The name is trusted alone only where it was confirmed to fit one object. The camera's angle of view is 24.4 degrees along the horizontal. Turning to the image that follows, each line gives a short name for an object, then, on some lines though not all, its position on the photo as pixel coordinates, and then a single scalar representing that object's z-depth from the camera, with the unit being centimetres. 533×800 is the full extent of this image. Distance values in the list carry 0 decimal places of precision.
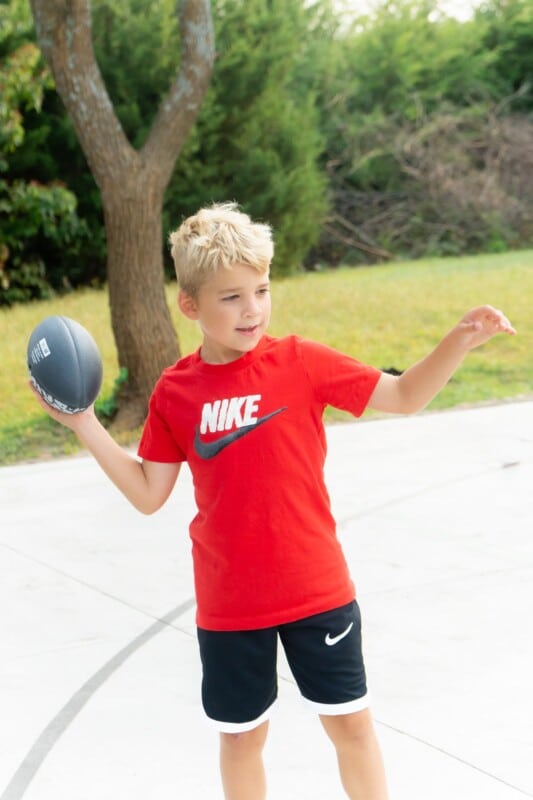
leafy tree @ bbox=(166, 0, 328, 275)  1647
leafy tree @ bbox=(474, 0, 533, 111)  2402
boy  259
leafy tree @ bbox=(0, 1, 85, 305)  1348
